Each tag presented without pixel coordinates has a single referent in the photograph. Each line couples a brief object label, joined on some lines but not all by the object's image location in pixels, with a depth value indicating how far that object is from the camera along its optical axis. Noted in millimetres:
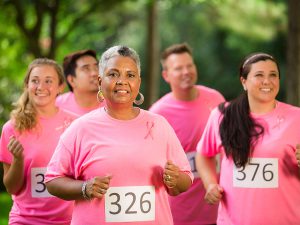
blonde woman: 9172
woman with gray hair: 7071
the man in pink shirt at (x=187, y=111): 11454
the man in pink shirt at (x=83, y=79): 11554
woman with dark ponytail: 8640
